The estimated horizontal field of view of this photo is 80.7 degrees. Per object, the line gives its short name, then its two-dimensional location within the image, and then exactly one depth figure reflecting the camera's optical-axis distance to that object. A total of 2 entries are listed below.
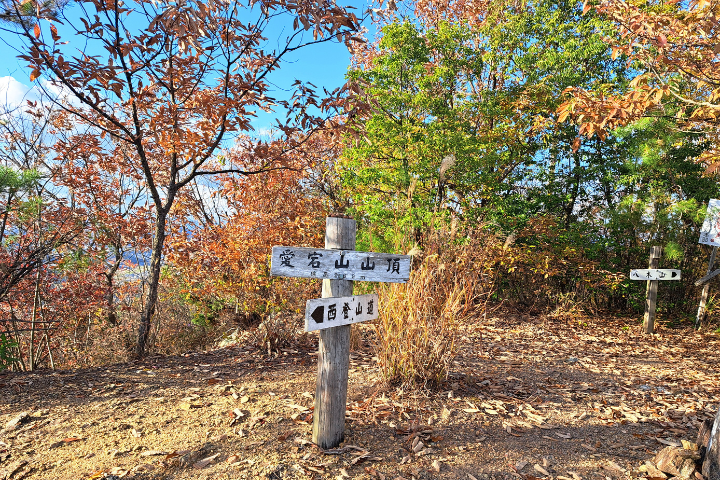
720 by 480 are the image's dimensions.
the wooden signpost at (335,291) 2.27
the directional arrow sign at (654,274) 6.07
